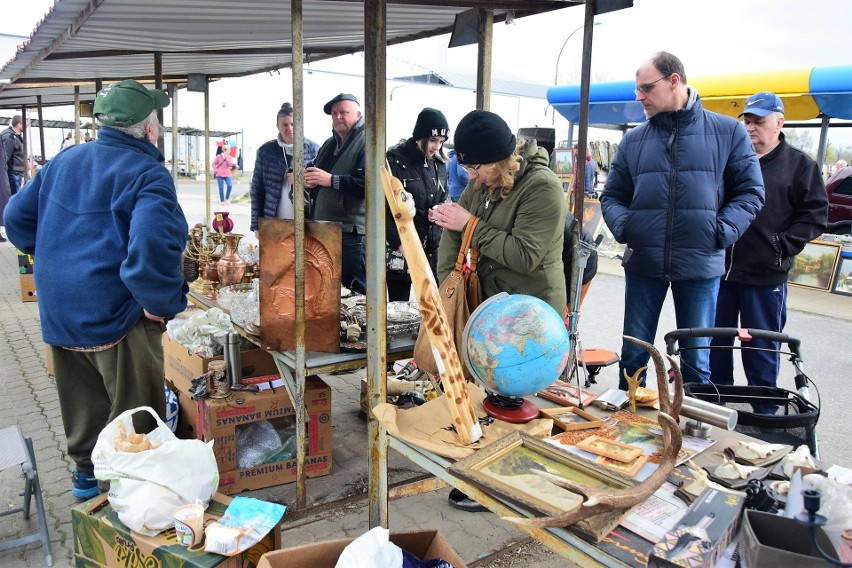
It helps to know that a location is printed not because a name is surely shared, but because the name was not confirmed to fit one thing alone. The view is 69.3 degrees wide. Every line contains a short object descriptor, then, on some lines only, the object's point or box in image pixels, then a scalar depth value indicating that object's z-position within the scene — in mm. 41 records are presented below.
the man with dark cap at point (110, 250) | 2695
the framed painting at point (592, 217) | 11883
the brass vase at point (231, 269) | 4160
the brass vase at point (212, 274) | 4301
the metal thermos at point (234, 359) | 3383
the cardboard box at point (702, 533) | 1284
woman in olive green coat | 2504
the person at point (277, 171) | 5262
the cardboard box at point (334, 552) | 1990
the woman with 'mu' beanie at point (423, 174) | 4141
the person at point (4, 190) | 10219
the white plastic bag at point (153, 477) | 2223
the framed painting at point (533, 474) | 1516
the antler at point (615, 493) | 1400
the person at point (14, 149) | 11852
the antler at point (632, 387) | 2178
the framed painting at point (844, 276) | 8898
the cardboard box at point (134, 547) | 2094
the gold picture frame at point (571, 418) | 2057
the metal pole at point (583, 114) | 2926
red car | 10070
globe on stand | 1898
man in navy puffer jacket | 3211
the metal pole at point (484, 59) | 3486
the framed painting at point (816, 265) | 9078
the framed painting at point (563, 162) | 12375
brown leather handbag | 2557
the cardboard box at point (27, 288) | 7523
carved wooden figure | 1940
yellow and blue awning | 8523
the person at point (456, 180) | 7102
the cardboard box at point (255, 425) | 3264
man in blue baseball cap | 3682
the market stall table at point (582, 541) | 1393
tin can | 3340
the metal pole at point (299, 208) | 2725
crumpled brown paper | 1917
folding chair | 2674
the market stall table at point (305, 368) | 2942
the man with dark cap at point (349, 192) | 4242
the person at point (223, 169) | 21219
